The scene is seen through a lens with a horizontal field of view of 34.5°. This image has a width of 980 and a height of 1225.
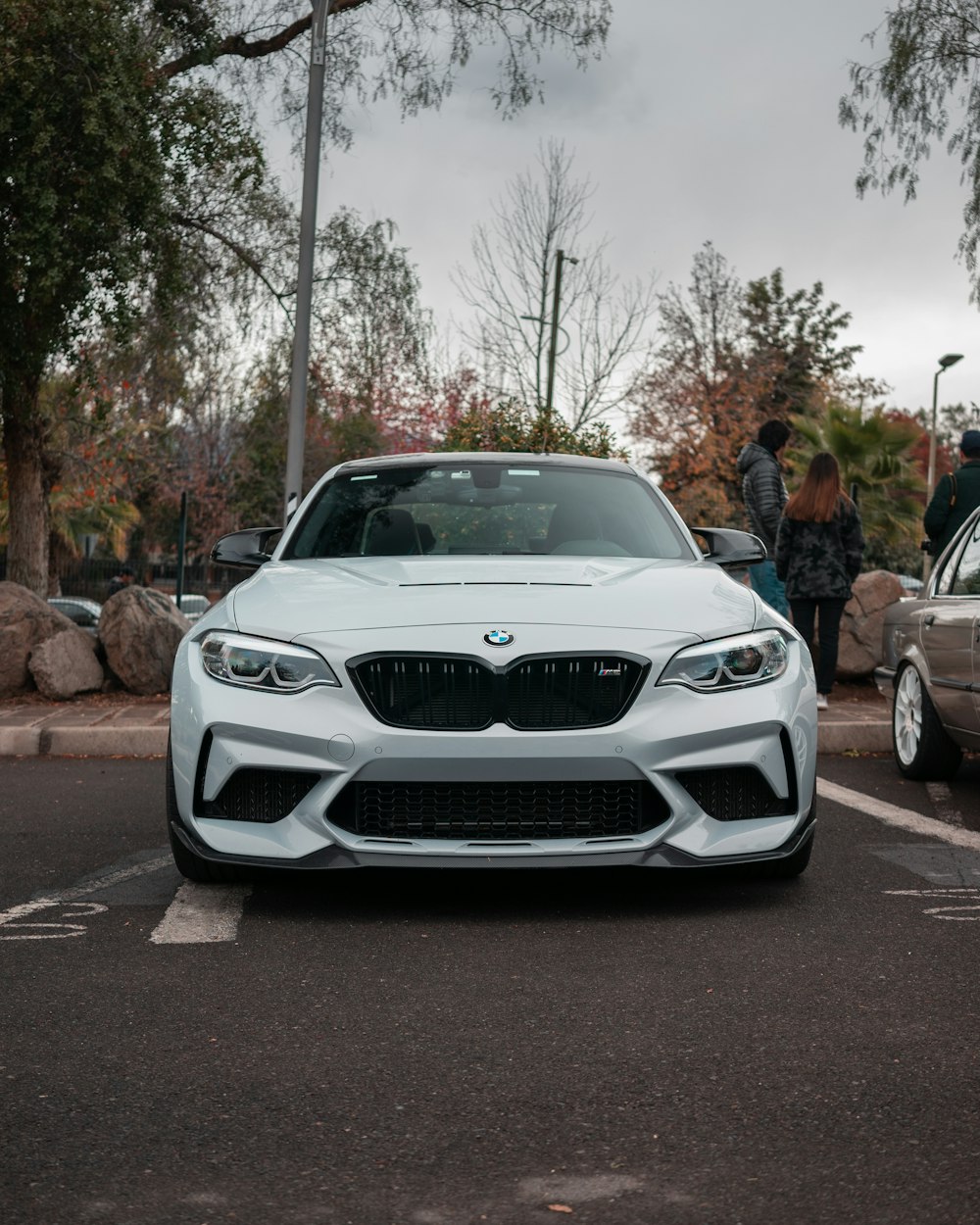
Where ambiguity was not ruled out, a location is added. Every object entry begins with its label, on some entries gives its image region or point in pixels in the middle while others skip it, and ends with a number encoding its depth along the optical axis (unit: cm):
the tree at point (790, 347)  4147
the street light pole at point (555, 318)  2744
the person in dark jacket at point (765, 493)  1181
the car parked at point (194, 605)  1923
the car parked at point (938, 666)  755
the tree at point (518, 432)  1595
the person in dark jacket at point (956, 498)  1023
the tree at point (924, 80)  1878
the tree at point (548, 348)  2775
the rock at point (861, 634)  1255
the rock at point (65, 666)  1151
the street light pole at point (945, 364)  5031
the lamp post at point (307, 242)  1419
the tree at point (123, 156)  1220
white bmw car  468
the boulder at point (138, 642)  1170
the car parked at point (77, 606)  1962
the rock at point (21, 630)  1158
